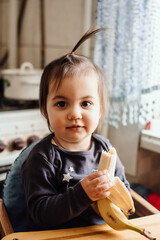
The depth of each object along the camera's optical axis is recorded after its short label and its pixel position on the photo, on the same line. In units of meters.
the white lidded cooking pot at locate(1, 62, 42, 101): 1.54
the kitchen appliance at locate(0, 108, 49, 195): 1.40
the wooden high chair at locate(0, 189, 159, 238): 0.86
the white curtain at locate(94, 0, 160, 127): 1.20
